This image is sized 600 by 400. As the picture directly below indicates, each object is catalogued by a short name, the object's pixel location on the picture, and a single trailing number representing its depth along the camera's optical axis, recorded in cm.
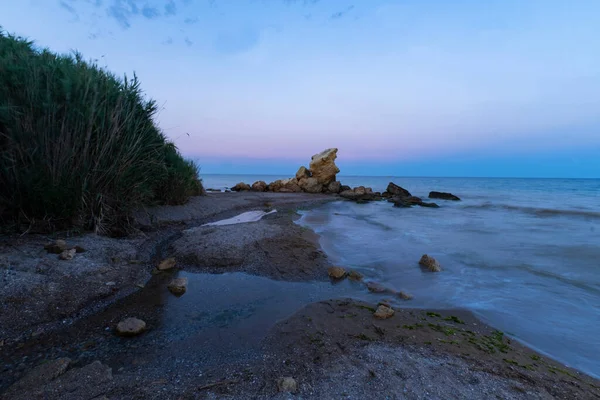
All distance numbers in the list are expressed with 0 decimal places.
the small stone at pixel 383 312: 381
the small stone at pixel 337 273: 546
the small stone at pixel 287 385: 237
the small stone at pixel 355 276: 543
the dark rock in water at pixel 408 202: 2091
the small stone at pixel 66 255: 462
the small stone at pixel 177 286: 451
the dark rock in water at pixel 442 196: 2822
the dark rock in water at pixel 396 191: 2705
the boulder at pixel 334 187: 2889
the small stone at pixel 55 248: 475
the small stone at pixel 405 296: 473
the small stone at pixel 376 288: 494
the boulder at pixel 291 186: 2866
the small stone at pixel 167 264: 544
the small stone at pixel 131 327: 326
